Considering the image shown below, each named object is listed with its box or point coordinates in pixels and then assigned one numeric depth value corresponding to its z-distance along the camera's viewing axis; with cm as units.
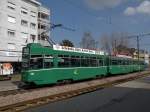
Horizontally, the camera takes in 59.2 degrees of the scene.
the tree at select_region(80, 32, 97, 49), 3267
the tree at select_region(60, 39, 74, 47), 3754
